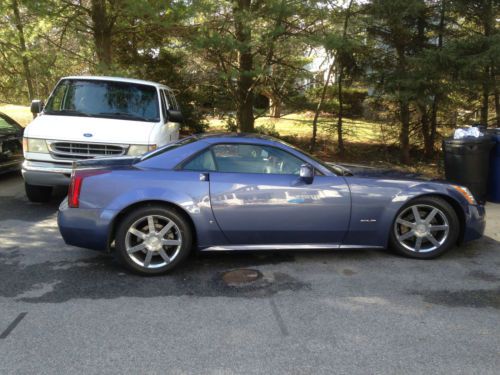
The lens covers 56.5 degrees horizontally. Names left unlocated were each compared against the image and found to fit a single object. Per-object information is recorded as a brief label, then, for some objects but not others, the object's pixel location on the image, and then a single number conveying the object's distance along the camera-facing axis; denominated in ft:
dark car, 28.94
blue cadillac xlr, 14.53
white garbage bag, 25.18
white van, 21.48
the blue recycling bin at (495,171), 25.44
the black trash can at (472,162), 24.94
